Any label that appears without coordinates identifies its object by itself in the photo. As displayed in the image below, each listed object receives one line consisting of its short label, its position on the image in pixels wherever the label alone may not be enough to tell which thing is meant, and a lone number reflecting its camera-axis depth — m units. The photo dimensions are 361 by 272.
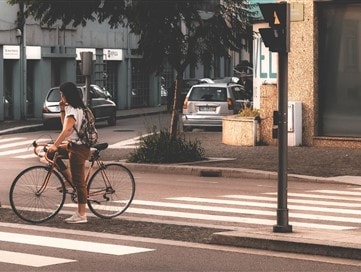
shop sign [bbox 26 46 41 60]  48.28
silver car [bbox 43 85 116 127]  42.72
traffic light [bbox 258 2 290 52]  13.75
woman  15.40
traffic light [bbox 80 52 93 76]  29.91
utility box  30.62
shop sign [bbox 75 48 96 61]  52.59
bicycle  15.70
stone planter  31.31
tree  27.34
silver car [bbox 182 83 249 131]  38.50
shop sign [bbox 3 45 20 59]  46.38
